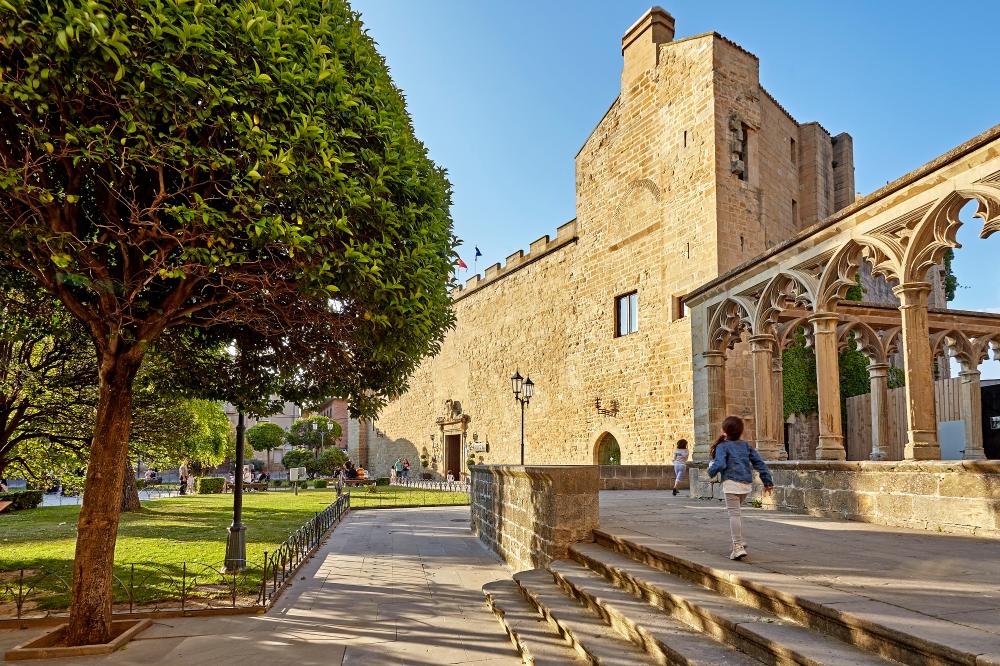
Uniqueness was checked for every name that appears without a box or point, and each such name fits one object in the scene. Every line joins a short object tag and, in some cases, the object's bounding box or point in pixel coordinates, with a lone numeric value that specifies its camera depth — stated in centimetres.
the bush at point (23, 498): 1966
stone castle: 1698
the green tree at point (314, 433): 4919
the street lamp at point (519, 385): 1632
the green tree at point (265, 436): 4388
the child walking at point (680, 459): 1322
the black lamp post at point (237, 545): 819
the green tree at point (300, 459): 4074
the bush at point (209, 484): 2869
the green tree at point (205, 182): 425
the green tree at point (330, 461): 3859
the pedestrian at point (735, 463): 498
